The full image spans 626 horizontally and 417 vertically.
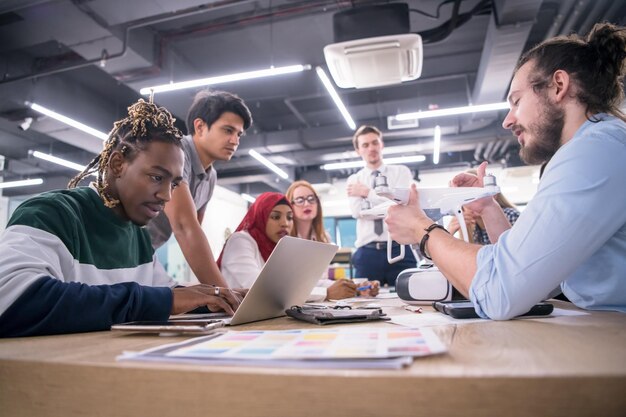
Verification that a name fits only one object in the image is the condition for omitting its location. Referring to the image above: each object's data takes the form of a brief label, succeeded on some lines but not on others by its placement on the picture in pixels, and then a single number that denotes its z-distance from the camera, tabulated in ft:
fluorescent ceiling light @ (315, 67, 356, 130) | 14.33
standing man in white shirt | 10.19
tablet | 2.30
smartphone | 2.96
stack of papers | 1.42
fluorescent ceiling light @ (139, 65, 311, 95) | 13.70
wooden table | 1.21
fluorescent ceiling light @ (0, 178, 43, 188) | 25.88
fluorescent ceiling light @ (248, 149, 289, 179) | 24.68
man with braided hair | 2.57
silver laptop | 3.10
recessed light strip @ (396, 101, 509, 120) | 18.34
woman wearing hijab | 7.31
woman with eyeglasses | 10.64
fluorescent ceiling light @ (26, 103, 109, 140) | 16.33
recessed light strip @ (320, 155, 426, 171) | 26.68
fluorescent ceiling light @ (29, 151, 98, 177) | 22.11
